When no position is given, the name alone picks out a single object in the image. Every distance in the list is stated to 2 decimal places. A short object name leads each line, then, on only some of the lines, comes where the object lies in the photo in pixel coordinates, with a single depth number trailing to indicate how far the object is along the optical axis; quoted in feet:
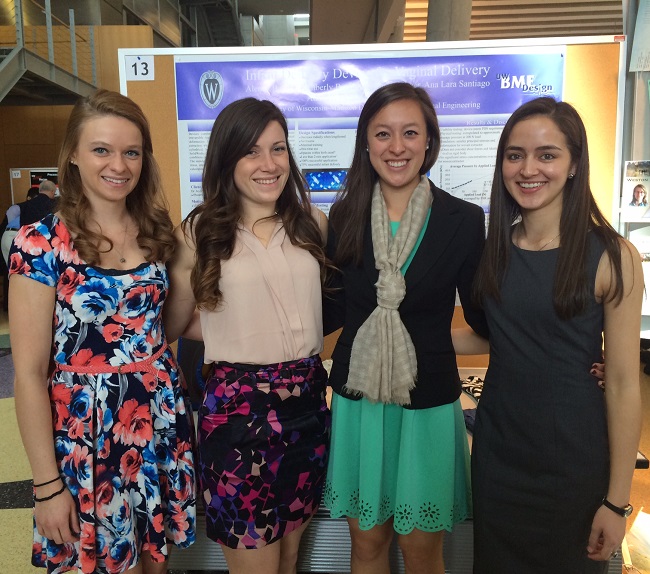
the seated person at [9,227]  20.21
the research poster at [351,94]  8.34
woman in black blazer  4.78
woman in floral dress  4.17
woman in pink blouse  4.64
